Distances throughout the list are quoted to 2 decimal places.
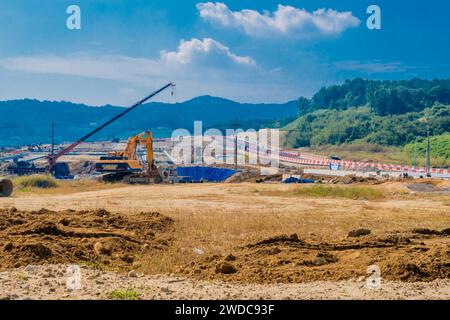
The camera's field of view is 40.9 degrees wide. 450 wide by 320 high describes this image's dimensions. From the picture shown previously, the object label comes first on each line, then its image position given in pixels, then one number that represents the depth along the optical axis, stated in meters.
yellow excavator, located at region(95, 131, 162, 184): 50.53
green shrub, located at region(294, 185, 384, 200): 34.69
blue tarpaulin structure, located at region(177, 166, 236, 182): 64.69
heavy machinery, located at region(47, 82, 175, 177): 70.12
